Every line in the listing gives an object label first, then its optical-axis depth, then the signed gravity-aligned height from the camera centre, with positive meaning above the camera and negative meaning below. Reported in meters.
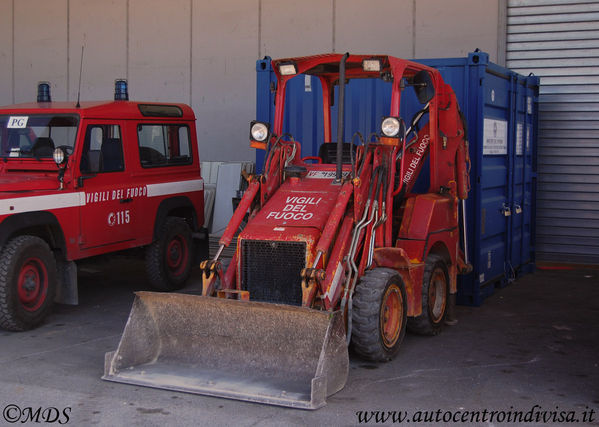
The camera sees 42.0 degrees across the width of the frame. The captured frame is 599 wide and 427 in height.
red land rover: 7.51 -0.36
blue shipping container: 8.59 +0.43
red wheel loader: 5.73 -0.89
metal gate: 11.09 +0.80
